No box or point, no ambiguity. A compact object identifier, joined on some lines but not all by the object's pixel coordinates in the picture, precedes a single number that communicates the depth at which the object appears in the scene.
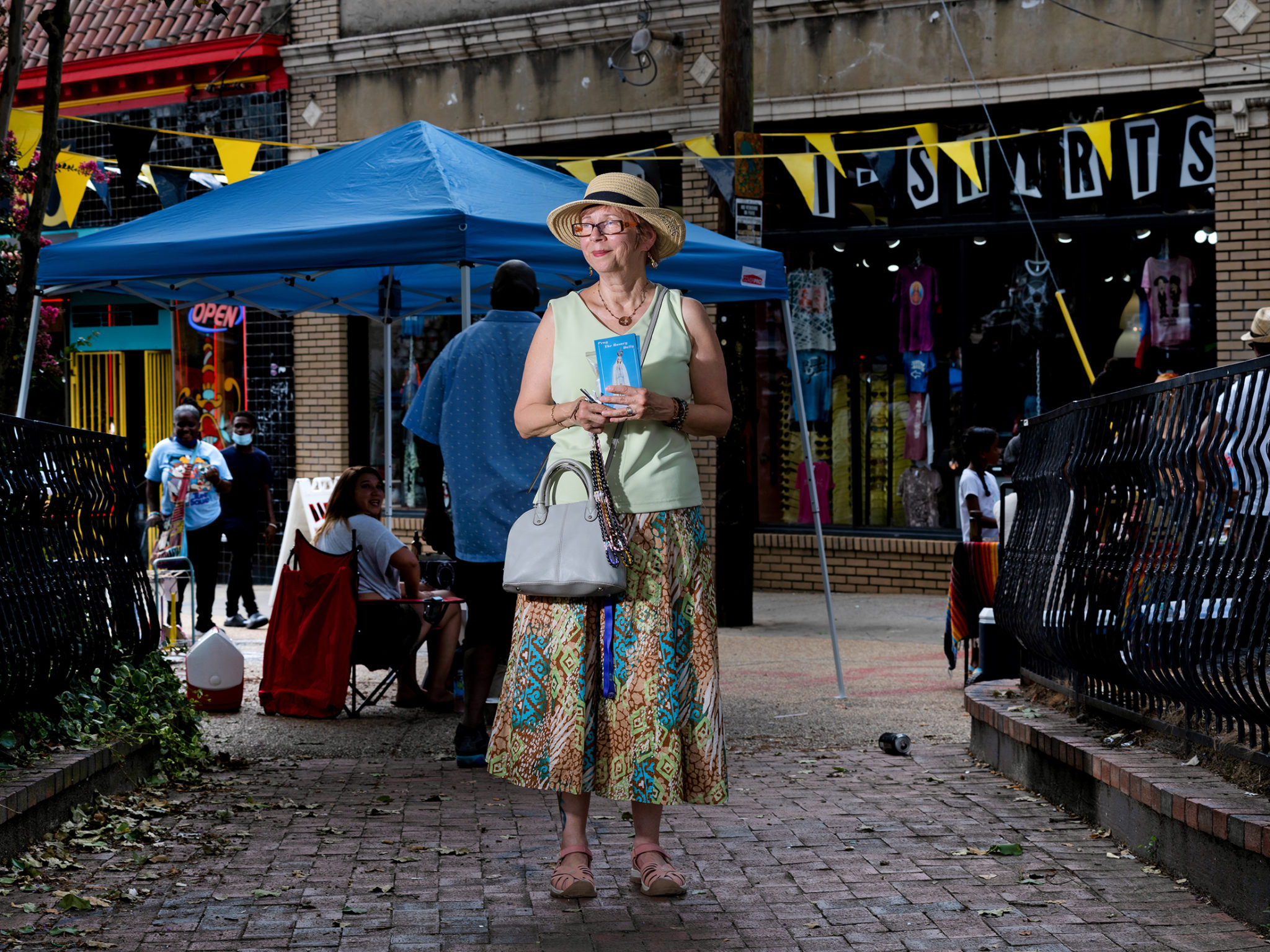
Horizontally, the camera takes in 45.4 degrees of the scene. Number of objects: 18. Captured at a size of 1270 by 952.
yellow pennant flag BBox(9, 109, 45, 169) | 10.81
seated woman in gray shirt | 7.95
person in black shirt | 12.49
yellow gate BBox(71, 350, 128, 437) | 18.31
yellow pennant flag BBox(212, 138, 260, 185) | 11.61
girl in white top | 9.82
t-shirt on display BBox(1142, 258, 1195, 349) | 13.02
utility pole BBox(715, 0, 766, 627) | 11.69
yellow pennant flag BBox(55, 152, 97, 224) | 11.66
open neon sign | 17.11
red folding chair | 7.77
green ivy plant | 5.34
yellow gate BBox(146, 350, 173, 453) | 17.95
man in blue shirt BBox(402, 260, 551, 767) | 6.49
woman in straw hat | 4.37
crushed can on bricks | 7.02
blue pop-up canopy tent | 7.25
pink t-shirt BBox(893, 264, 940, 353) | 14.16
